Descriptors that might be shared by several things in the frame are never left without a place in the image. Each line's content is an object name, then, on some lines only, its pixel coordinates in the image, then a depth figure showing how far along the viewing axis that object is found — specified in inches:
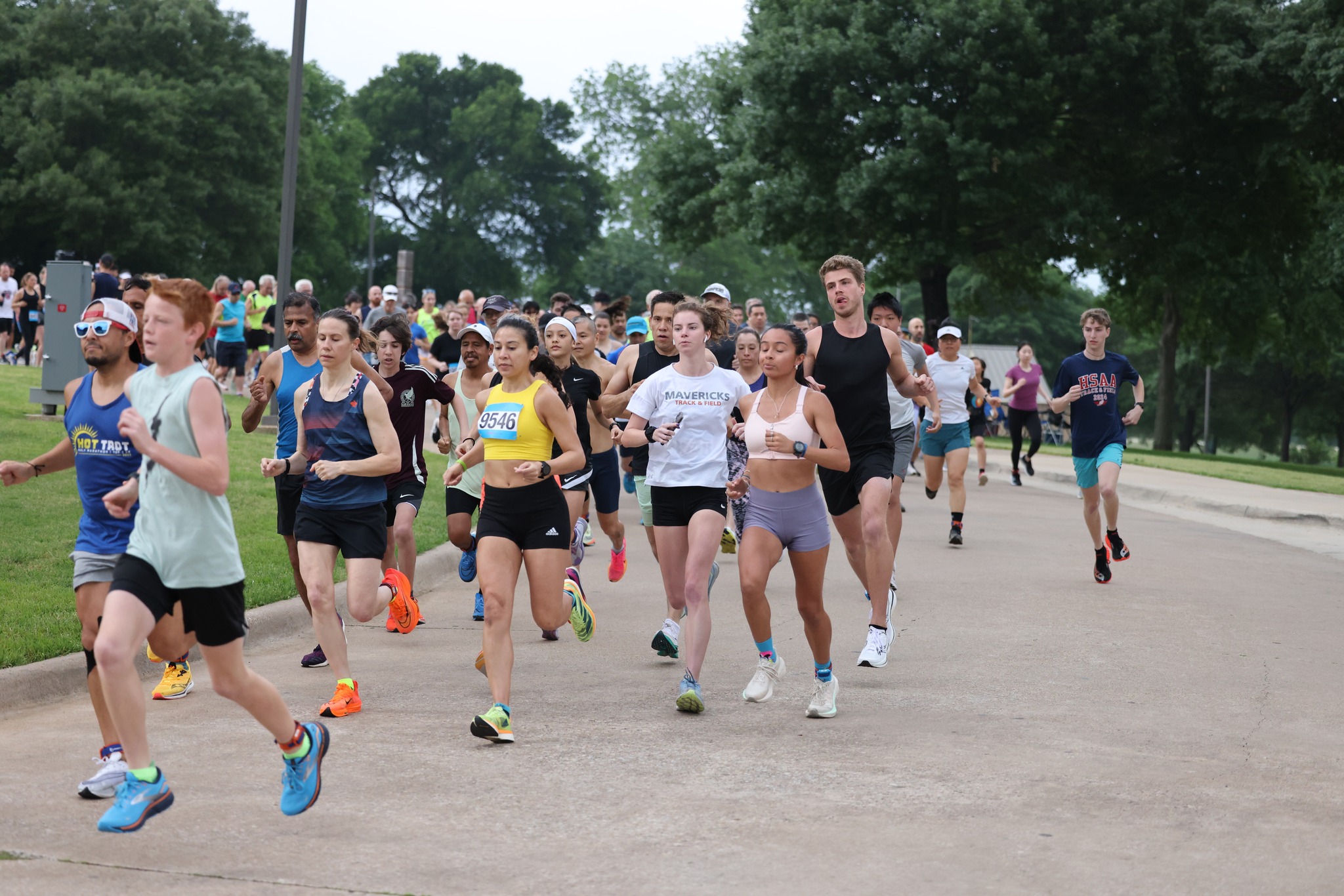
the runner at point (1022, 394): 865.5
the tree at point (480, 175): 3225.9
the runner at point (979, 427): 803.3
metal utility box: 700.0
